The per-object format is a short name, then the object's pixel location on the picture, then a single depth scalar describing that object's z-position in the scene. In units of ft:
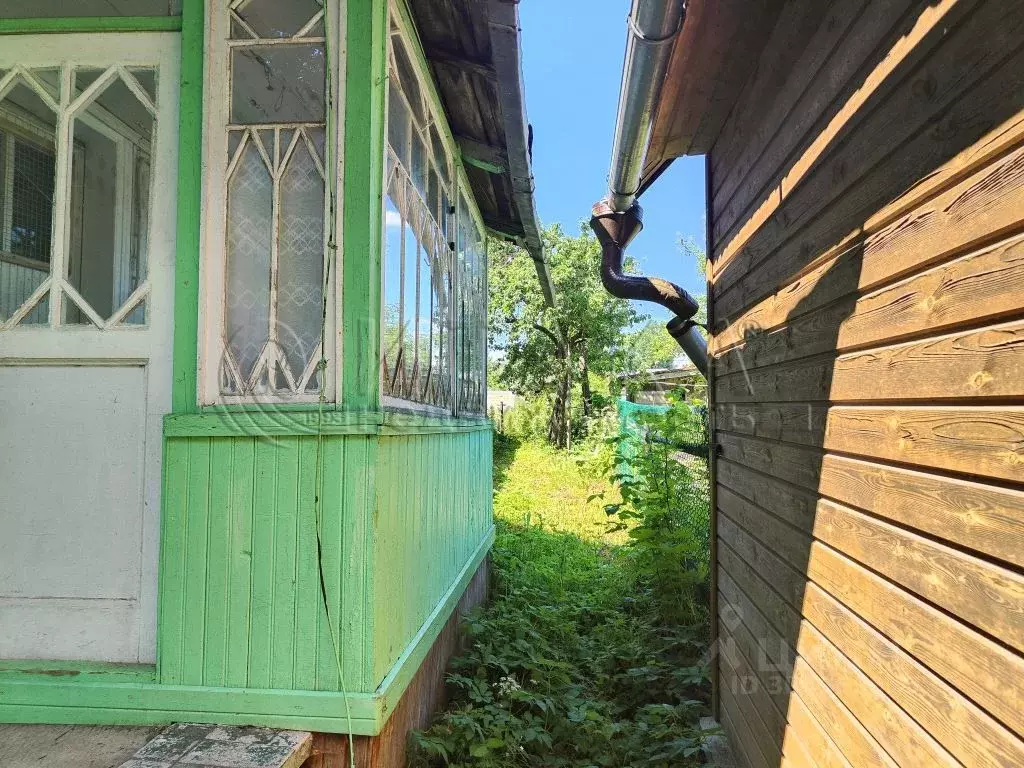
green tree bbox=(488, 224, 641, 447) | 51.24
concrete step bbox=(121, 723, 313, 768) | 5.84
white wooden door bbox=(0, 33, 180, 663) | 7.05
